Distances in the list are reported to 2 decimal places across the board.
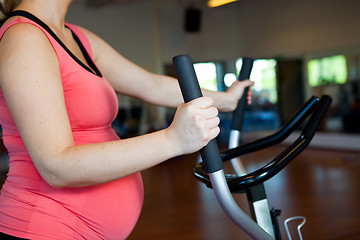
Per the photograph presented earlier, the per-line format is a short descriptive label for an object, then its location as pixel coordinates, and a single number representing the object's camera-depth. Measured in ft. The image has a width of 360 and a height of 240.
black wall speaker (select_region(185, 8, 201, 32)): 34.99
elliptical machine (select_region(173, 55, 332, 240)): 2.25
